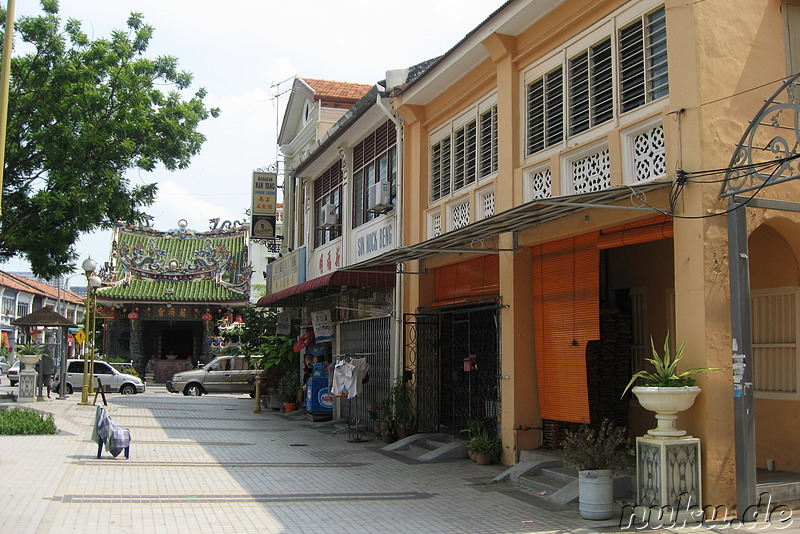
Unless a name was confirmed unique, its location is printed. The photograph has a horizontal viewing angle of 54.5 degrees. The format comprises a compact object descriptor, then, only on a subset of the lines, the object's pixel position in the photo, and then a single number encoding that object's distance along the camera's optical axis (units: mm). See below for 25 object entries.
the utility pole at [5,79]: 10445
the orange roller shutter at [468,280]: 13297
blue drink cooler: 20188
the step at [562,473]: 10206
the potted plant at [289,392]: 23328
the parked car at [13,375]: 34562
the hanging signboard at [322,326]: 20609
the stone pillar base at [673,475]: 8023
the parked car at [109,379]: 31500
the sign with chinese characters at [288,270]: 22594
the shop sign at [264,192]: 24828
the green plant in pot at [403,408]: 15188
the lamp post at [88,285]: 23562
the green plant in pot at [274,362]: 24031
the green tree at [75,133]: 18703
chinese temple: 40125
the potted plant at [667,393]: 8094
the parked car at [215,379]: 32812
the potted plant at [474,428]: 12719
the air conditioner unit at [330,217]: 20266
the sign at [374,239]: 16547
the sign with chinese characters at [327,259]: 20141
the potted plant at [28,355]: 24216
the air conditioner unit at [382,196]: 16500
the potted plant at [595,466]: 8609
